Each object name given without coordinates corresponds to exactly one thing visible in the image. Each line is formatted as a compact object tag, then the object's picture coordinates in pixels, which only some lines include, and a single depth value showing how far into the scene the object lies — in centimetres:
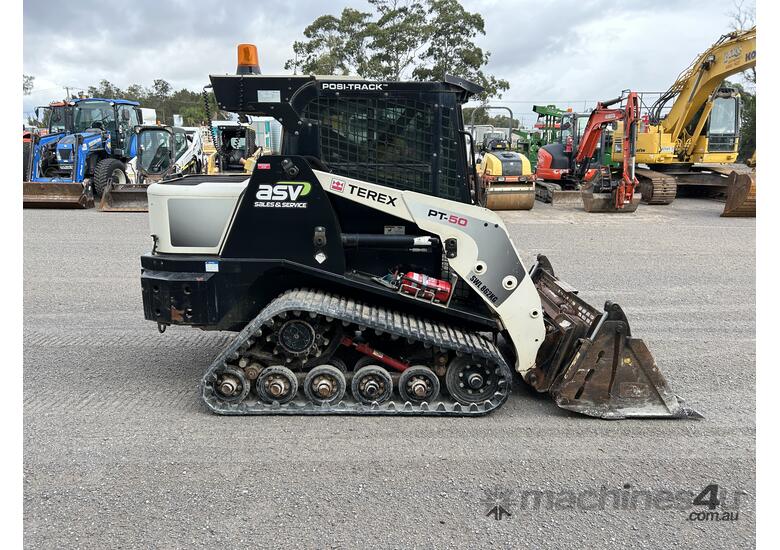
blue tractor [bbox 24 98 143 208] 1460
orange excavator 1542
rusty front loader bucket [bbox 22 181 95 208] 1450
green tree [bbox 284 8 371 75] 3170
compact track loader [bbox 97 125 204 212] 1647
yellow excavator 1678
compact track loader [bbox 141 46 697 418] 415
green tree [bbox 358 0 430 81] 3080
